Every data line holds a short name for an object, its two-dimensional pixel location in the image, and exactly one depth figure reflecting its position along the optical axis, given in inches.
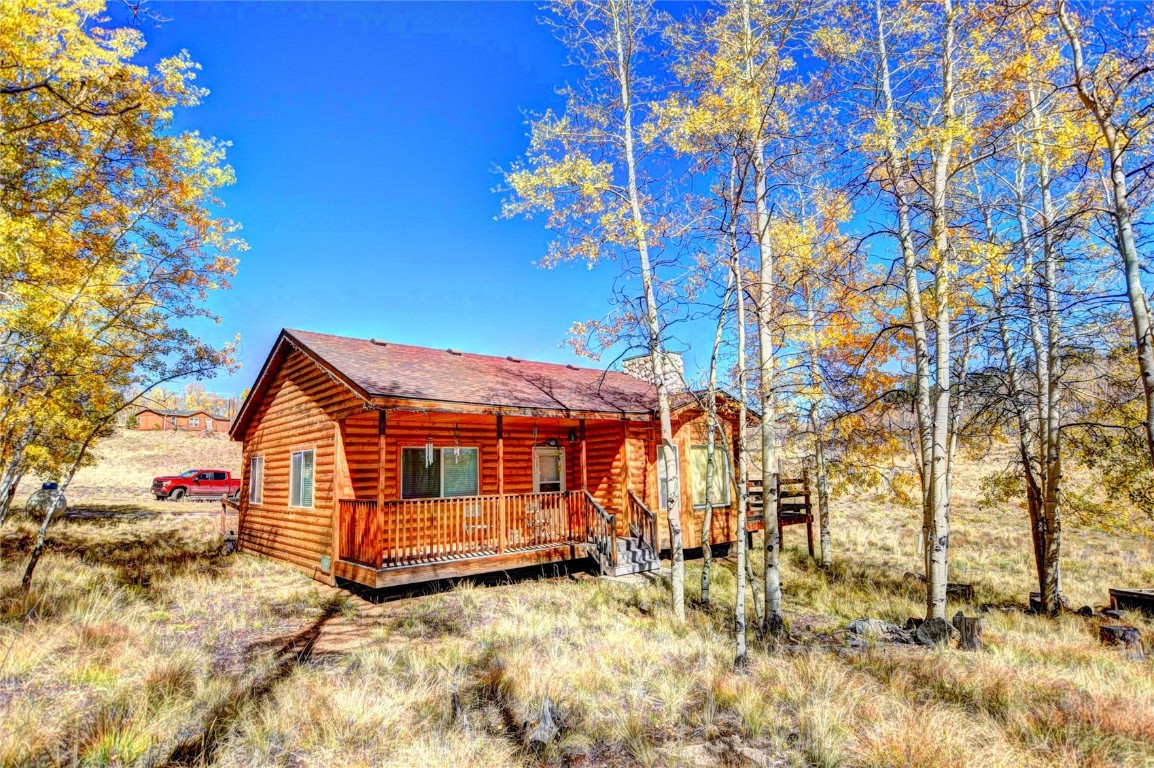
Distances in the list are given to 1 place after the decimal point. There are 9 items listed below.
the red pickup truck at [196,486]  1128.8
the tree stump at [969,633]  268.8
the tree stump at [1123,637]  274.1
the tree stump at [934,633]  274.5
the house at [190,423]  2139.5
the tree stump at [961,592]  418.6
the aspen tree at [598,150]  394.9
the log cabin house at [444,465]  397.1
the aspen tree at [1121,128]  183.5
